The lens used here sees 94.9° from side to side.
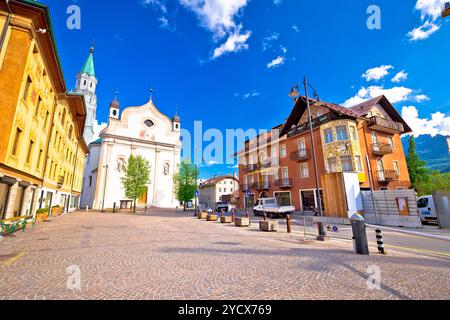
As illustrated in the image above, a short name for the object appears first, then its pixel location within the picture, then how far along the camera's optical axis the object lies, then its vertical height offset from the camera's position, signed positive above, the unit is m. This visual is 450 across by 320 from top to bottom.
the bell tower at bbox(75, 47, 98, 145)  62.50 +35.09
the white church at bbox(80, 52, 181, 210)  39.44 +10.52
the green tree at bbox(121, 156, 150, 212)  33.94 +4.38
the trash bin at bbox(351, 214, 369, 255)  7.37 -1.27
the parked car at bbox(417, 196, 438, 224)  17.09 -0.94
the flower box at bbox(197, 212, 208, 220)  21.45 -1.24
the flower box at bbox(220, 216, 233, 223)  17.78 -1.47
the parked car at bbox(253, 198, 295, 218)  22.38 -0.74
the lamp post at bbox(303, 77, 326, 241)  10.03 -1.51
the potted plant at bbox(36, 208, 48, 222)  16.95 -0.67
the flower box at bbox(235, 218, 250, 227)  15.38 -1.46
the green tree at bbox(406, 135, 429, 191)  31.45 +4.84
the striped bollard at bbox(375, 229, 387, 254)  7.39 -1.54
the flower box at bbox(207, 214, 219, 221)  19.84 -1.43
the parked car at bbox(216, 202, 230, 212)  37.81 -0.79
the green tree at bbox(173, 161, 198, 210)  42.75 +4.18
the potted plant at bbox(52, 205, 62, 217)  21.39 -0.51
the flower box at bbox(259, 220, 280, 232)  13.07 -1.51
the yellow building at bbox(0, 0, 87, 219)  11.73 +6.64
